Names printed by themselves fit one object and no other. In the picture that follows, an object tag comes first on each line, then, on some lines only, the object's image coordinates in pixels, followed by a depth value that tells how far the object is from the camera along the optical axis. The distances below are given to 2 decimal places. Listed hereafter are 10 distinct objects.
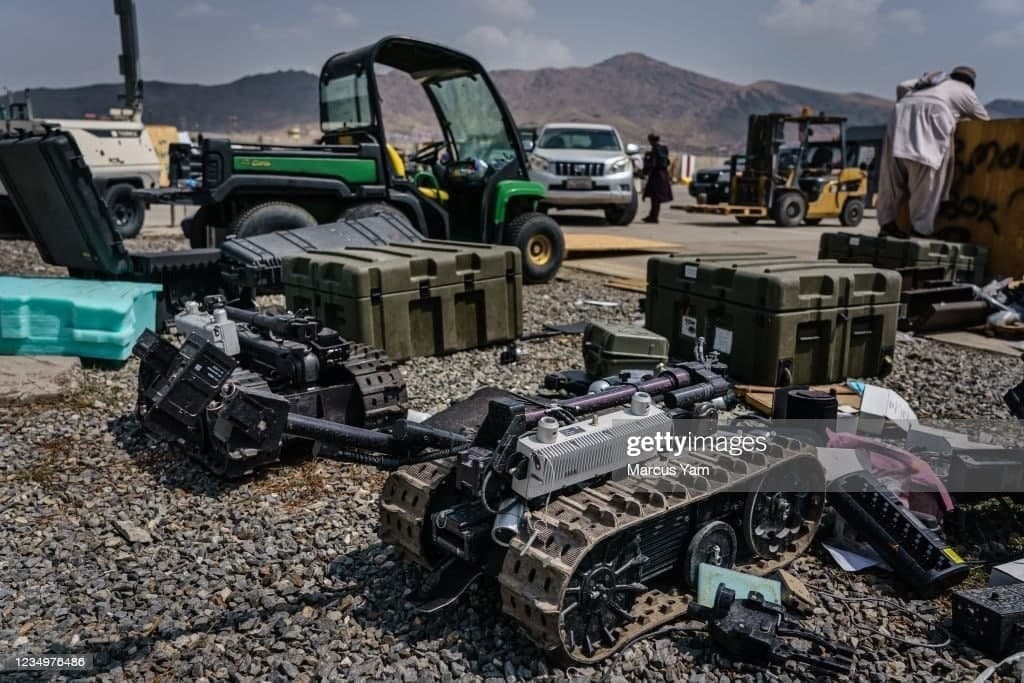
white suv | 16.58
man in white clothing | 9.31
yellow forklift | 18.42
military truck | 14.89
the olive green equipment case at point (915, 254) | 8.44
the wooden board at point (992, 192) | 8.90
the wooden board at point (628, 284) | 9.76
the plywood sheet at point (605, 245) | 12.46
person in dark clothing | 17.98
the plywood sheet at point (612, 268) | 10.89
